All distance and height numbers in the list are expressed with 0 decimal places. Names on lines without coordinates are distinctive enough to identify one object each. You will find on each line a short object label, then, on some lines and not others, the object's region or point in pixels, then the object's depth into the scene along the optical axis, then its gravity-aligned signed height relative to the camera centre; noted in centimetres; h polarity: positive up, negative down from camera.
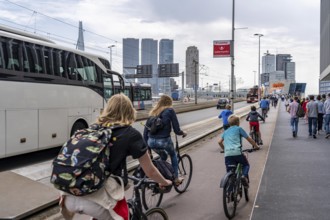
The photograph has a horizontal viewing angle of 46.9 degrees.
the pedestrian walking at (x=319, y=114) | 1632 -69
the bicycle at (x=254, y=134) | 1268 -119
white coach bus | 920 +13
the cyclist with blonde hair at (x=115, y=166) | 273 -52
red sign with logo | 2159 +279
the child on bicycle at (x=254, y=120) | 1269 -73
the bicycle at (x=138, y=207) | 336 -98
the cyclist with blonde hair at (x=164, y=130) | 604 -51
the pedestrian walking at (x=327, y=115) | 1495 -65
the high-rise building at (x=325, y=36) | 5134 +943
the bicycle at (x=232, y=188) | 517 -129
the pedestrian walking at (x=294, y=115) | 1534 -67
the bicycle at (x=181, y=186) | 528 -141
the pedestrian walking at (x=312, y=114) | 1499 -60
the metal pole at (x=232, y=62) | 2168 +213
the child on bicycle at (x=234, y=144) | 564 -69
